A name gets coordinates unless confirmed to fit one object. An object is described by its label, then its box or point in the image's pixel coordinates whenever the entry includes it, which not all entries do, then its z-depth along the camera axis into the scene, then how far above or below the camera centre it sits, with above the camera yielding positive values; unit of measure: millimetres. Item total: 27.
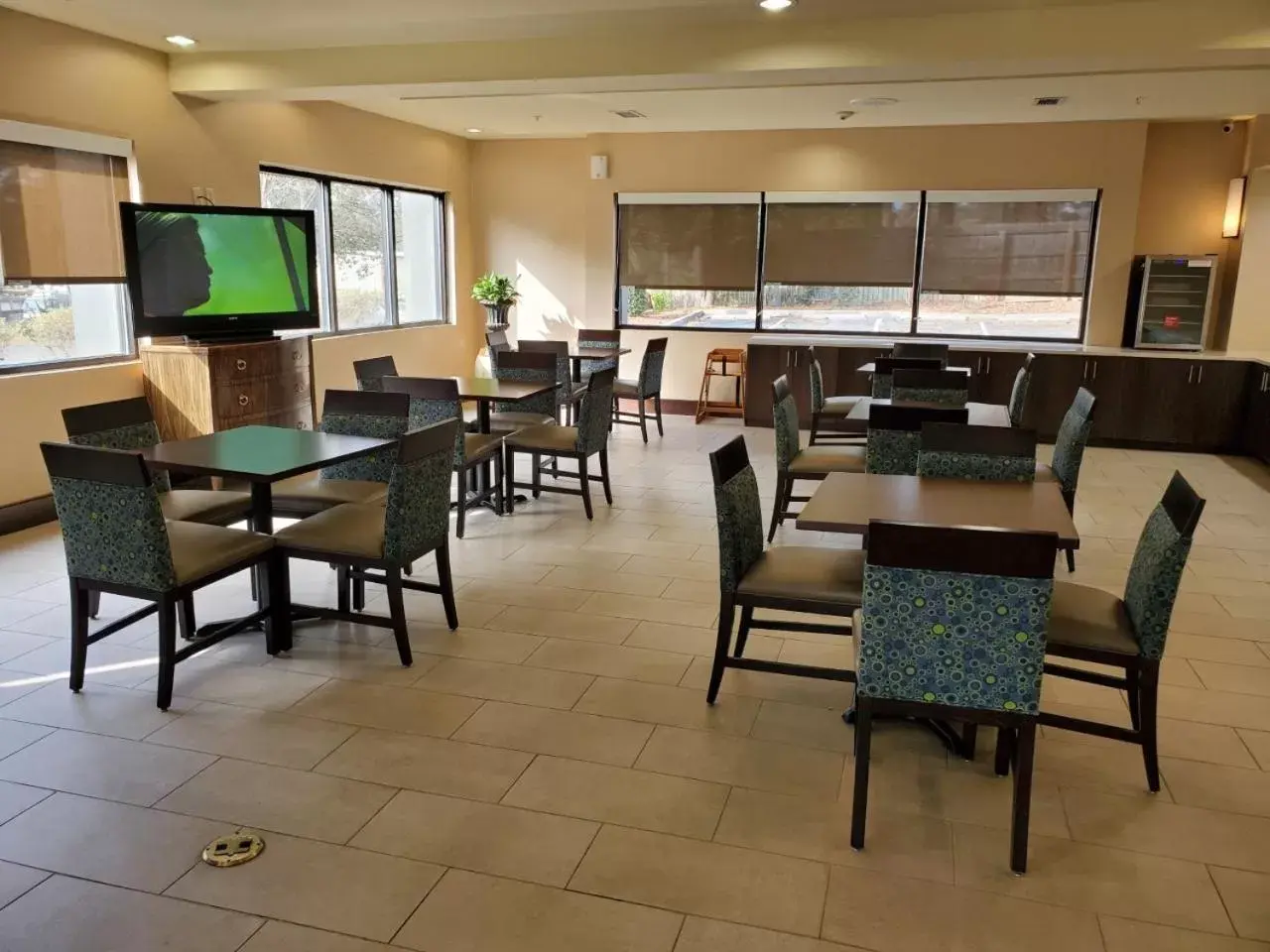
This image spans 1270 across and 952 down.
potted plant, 9047 -119
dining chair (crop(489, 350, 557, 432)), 5852 -554
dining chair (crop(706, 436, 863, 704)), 2926 -907
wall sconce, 7660 +702
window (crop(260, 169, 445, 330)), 7633 +306
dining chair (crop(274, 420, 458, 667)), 3322 -901
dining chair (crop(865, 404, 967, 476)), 4129 -624
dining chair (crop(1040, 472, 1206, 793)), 2492 -915
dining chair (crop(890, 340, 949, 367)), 7531 -468
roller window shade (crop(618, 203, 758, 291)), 8930 +384
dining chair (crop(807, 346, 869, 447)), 6461 -824
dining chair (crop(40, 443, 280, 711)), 2930 -882
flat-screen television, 5547 +57
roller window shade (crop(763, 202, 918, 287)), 8570 +416
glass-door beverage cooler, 7828 -36
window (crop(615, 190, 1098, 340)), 8328 +253
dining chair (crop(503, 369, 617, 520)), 5355 -881
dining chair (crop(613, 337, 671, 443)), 7594 -801
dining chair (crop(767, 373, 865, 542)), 4824 -890
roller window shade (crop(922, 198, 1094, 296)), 8242 +401
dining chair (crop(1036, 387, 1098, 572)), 4141 -674
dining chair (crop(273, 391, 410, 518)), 4025 -794
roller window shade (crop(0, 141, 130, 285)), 4957 +339
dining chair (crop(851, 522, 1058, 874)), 2141 -778
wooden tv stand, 5621 -635
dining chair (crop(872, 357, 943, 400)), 6242 -507
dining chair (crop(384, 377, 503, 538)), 4906 -664
